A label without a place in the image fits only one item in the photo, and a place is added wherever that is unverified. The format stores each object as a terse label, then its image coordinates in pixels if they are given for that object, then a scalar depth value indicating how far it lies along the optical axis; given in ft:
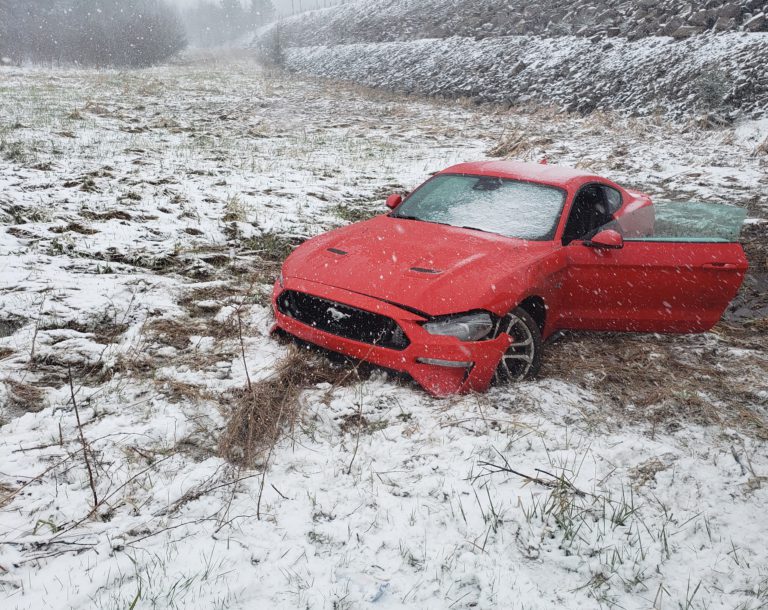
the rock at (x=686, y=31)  48.52
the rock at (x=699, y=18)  48.49
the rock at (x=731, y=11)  46.11
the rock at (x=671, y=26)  50.74
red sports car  10.67
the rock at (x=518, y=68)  62.75
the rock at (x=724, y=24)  46.03
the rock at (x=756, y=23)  43.55
